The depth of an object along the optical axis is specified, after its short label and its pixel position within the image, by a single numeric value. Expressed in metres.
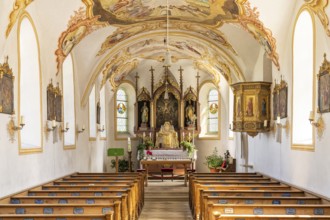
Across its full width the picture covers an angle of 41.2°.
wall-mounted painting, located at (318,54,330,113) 8.82
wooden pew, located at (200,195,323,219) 7.85
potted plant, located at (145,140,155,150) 24.45
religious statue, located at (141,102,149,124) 25.58
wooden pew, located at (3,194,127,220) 7.90
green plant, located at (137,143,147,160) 23.31
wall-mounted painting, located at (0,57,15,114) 8.68
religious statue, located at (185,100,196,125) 25.51
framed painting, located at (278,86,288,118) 12.32
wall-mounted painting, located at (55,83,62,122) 13.09
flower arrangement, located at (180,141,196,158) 23.02
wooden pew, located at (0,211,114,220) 6.03
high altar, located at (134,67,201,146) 25.25
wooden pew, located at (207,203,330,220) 6.80
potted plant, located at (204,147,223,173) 22.23
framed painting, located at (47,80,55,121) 12.26
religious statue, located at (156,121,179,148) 24.72
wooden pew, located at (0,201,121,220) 7.00
